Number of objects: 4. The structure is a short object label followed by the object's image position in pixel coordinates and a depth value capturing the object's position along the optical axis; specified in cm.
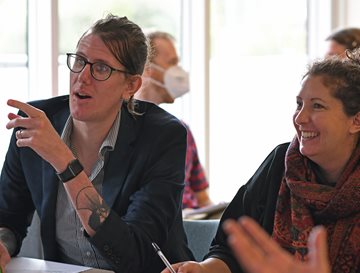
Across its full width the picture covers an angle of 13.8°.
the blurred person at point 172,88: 679
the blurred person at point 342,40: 773
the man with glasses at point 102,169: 387
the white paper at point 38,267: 363
